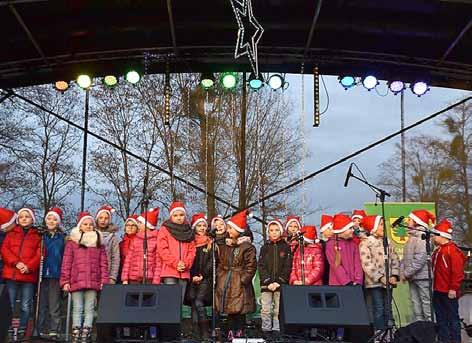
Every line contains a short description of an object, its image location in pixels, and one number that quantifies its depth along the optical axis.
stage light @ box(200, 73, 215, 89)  8.77
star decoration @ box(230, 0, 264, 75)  6.98
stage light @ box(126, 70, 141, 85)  8.54
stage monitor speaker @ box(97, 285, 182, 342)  4.74
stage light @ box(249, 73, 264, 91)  8.85
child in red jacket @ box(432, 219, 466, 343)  6.17
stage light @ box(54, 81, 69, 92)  8.84
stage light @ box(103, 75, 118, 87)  8.78
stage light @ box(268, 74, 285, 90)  8.88
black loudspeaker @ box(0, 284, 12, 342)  4.58
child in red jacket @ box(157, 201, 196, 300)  6.29
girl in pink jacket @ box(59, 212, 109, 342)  6.06
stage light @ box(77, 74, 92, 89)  8.58
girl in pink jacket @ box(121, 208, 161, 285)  6.43
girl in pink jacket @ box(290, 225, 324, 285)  6.61
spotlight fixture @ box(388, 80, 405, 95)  8.77
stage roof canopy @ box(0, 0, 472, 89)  7.64
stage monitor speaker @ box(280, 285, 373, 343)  4.79
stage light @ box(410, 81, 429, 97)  8.63
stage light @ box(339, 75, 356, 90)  8.80
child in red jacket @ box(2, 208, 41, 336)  6.23
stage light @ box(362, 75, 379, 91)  8.63
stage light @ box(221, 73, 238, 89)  8.77
